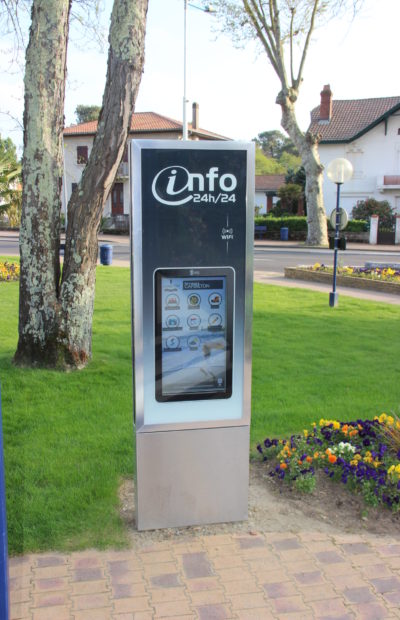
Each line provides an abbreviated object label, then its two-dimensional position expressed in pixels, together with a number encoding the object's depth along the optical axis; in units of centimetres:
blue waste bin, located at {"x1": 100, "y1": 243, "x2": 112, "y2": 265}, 1930
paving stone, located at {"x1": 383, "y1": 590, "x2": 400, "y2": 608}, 310
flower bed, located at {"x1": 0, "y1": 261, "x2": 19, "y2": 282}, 1519
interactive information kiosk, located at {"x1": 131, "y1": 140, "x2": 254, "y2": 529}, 342
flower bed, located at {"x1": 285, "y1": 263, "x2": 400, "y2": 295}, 1489
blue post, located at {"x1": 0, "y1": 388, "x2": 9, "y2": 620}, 236
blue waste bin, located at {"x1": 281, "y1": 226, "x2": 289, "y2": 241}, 3749
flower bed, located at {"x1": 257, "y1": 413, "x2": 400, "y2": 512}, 405
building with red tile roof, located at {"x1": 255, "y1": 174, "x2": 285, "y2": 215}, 5408
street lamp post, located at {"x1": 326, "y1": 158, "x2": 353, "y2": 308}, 1243
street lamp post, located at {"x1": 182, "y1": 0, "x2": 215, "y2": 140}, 2600
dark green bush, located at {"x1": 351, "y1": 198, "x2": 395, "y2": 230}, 3784
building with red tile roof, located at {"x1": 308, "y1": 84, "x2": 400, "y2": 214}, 4072
